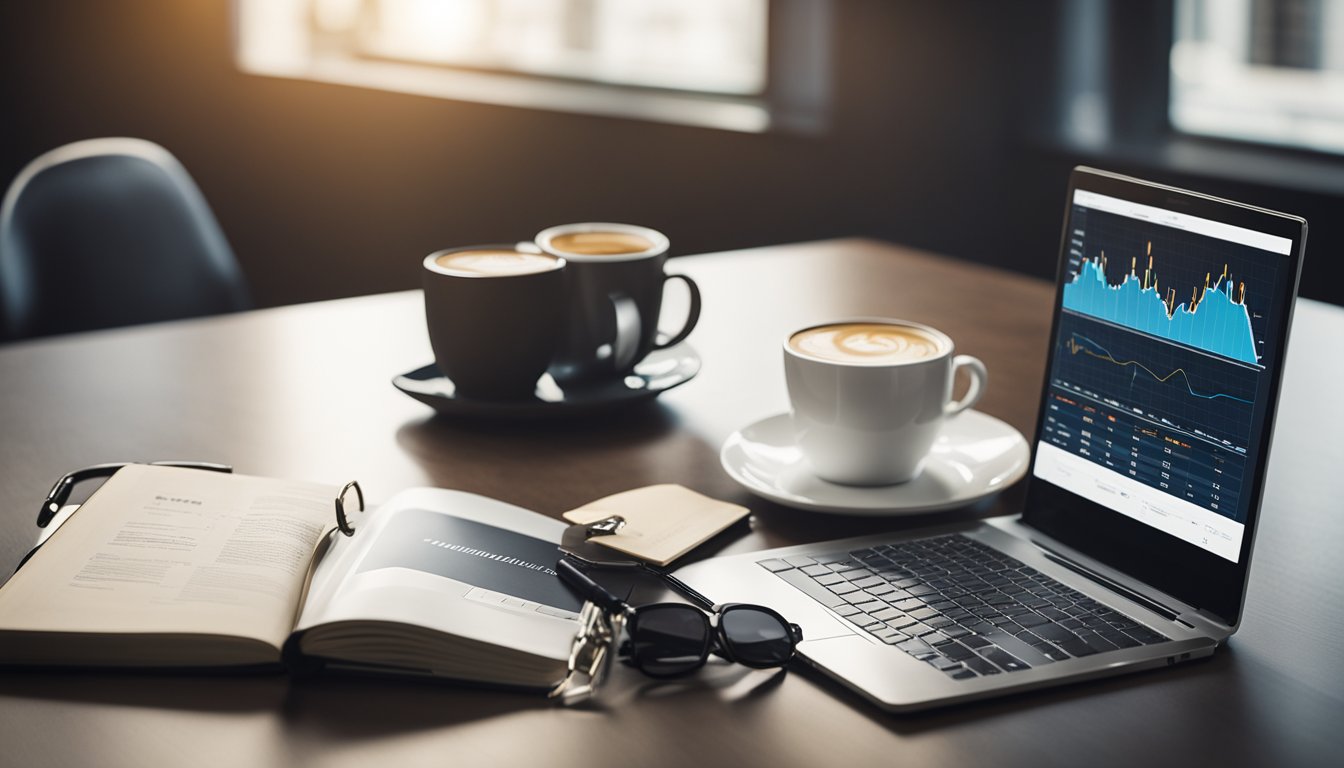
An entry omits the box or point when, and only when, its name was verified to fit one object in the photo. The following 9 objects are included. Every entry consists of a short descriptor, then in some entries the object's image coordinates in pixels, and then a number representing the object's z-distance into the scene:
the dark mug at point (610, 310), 1.16
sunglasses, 0.73
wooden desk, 0.65
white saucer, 0.93
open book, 0.71
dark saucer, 1.13
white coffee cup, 0.93
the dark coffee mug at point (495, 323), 1.11
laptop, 0.73
